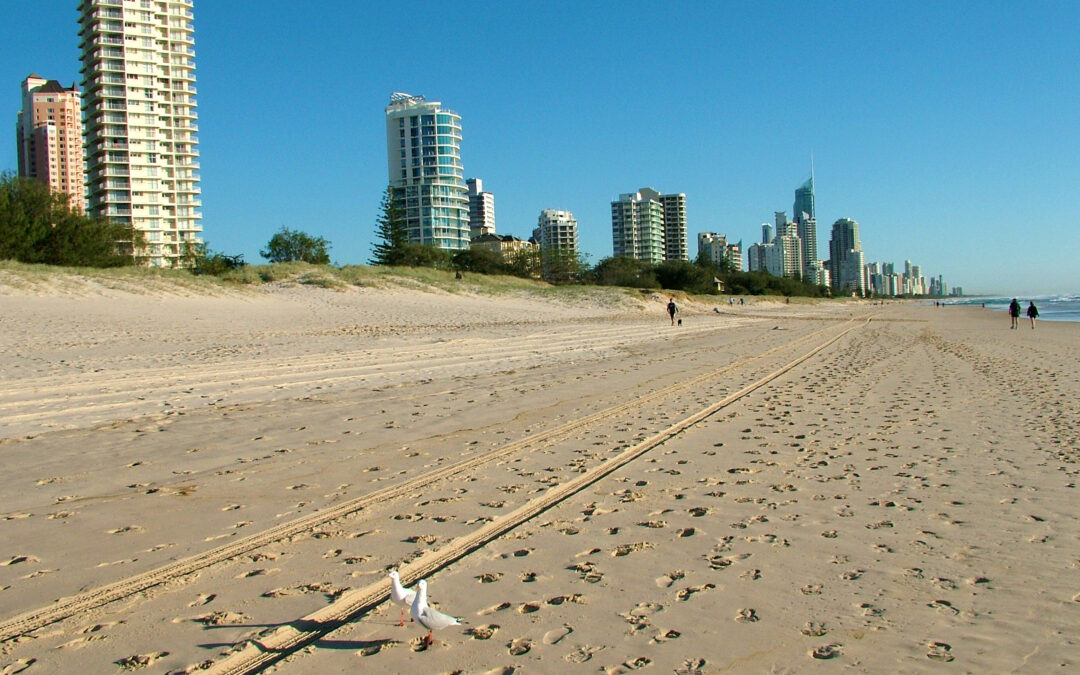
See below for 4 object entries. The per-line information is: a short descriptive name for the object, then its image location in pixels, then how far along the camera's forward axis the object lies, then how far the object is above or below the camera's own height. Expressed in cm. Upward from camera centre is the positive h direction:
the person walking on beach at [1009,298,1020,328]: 3554 -25
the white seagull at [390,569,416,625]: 322 -117
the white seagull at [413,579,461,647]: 308 -121
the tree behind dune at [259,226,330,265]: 7650 +825
